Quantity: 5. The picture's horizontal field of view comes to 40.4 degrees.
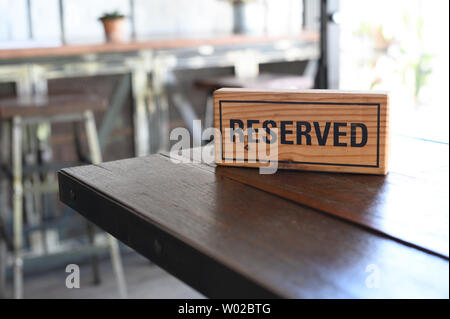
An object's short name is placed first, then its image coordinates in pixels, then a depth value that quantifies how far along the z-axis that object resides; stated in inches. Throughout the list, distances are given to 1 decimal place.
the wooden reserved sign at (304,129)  37.9
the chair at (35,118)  97.5
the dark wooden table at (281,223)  23.3
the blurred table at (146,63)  119.3
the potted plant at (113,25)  129.3
